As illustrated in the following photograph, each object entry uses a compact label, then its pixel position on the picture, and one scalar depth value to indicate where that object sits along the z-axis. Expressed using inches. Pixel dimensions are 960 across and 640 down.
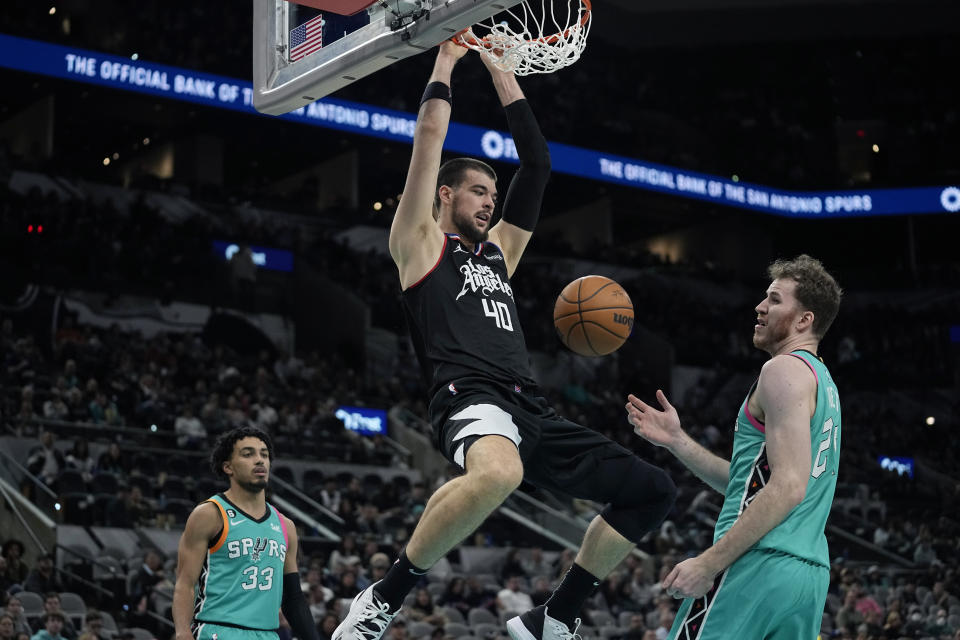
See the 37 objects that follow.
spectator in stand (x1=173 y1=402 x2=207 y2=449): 668.1
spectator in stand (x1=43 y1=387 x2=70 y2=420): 660.7
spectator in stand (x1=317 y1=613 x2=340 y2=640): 469.7
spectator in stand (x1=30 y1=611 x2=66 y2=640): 414.3
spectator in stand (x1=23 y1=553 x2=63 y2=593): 490.9
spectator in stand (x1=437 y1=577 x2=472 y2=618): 579.8
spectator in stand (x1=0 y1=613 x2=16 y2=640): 398.9
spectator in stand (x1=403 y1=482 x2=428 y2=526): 673.0
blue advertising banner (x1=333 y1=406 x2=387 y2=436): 879.1
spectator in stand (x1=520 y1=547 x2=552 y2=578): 665.0
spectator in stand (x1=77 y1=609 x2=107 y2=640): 418.2
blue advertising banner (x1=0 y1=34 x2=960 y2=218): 999.6
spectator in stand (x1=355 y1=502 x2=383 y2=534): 645.9
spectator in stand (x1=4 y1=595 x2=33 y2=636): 418.2
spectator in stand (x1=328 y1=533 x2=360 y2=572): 577.0
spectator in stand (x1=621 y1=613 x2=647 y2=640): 572.4
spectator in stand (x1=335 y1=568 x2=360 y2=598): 538.3
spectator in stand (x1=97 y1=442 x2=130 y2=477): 619.2
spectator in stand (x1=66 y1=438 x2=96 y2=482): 603.5
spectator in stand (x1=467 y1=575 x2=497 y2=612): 586.9
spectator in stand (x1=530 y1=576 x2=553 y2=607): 610.8
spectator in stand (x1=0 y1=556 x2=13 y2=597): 467.5
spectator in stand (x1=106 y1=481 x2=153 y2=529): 569.9
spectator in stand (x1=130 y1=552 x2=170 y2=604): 489.5
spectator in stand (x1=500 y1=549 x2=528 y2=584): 660.1
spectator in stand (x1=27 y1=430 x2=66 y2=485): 586.9
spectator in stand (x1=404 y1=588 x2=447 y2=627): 533.6
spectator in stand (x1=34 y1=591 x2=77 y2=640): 422.6
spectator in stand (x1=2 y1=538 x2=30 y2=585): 491.2
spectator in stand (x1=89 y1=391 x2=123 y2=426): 682.2
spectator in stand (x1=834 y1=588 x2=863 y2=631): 619.2
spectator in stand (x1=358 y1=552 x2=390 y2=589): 550.0
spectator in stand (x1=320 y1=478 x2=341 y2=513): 671.8
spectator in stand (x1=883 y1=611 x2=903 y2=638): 611.2
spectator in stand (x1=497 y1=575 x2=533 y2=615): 587.5
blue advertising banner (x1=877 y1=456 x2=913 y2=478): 1155.9
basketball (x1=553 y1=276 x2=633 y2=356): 237.3
